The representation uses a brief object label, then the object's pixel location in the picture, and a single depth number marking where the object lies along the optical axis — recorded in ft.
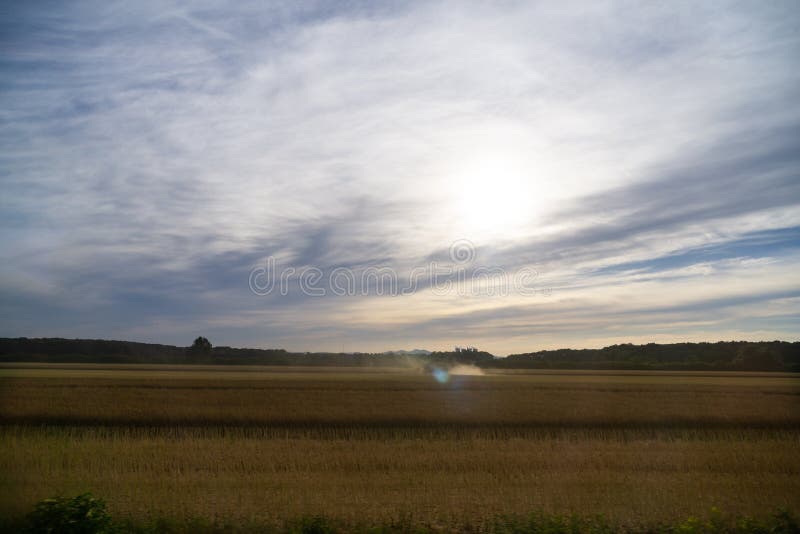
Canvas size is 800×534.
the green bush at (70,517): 35.73
